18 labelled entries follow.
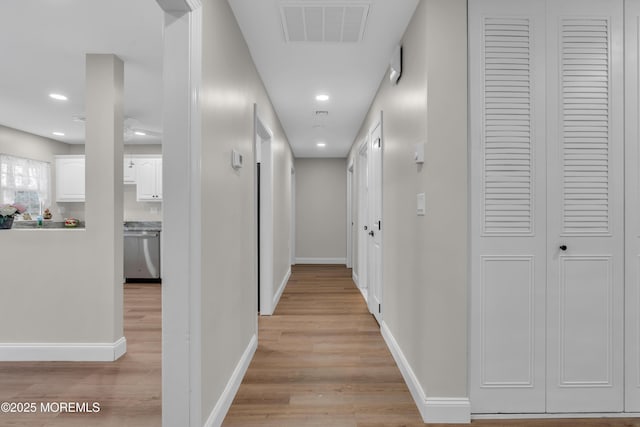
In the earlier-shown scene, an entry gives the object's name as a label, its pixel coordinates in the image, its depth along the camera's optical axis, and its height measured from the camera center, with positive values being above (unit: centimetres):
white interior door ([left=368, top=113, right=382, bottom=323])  349 -10
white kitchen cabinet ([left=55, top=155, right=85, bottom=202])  614 +68
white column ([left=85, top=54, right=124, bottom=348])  274 +28
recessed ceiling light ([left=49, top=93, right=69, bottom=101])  392 +136
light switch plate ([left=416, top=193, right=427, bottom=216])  199 +5
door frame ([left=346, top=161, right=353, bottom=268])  683 -9
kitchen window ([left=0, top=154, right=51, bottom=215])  531 +49
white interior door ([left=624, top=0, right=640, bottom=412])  194 +4
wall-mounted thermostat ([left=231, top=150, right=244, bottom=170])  220 +35
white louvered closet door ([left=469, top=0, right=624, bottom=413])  193 +3
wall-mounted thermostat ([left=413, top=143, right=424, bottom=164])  198 +35
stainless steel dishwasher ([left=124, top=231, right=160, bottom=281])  559 -71
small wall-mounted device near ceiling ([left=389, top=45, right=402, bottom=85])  254 +114
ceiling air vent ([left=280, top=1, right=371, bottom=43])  215 +130
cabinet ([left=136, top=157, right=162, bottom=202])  611 +61
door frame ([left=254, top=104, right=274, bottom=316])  382 -18
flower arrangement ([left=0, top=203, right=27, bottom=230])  278 -2
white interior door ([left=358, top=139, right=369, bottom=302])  469 -15
